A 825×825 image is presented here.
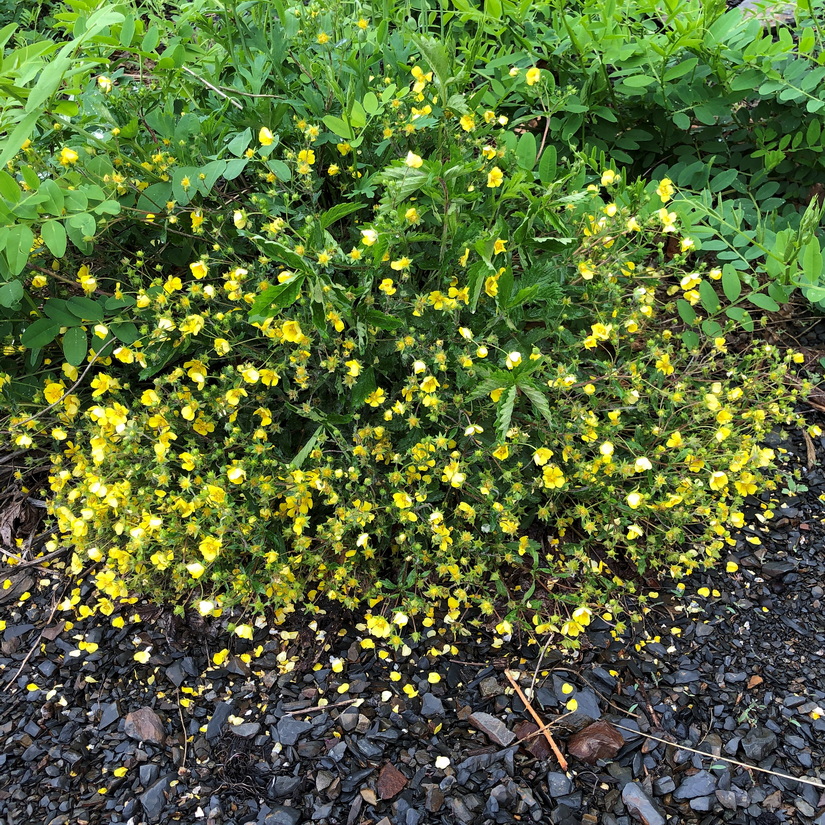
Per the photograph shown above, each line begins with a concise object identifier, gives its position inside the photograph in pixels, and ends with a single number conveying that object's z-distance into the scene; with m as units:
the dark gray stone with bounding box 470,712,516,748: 0.53
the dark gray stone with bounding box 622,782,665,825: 0.49
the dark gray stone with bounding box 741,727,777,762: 0.52
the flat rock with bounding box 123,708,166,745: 0.55
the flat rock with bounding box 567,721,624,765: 0.53
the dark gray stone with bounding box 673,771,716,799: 0.51
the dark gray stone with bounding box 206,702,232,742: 0.55
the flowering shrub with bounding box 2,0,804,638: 0.55
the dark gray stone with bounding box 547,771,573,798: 0.51
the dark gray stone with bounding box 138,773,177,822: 0.51
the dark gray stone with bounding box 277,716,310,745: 0.54
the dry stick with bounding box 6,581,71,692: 0.59
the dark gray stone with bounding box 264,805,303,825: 0.50
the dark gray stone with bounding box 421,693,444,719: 0.55
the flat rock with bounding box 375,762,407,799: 0.51
